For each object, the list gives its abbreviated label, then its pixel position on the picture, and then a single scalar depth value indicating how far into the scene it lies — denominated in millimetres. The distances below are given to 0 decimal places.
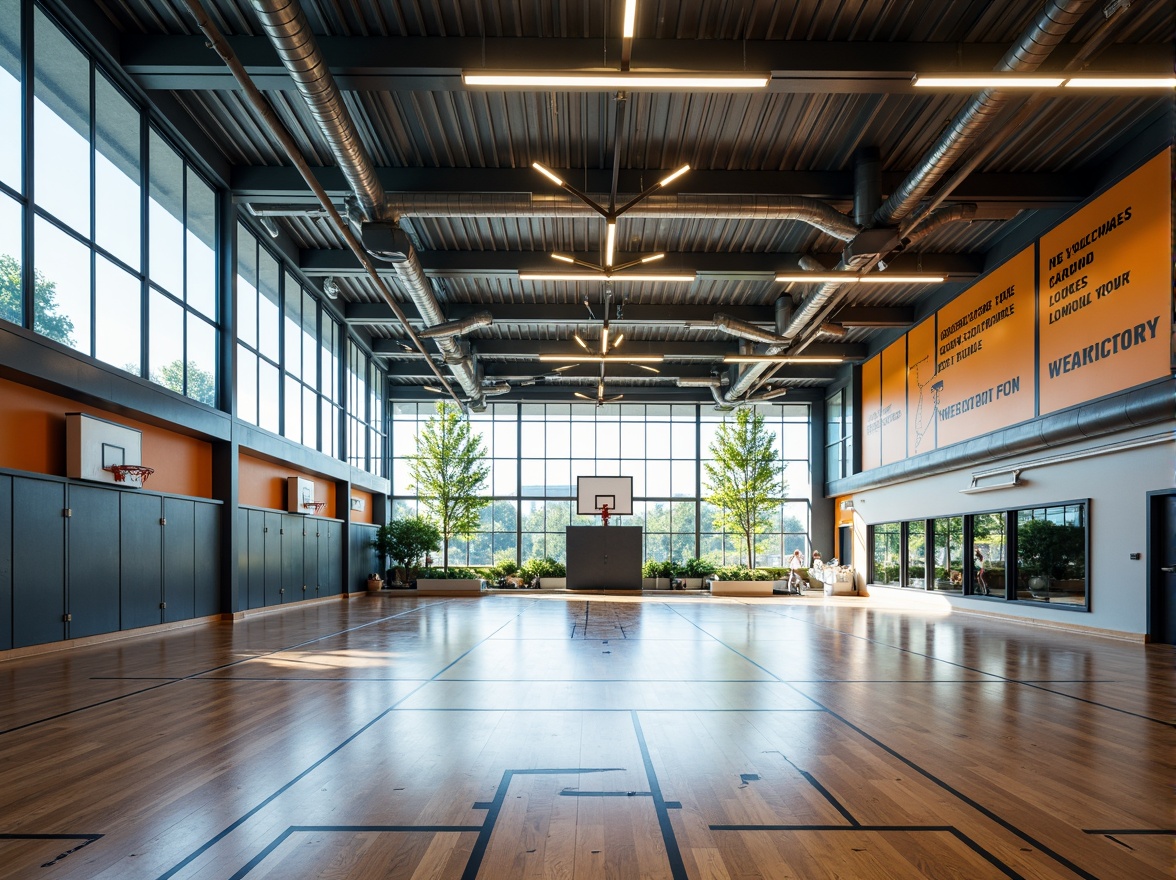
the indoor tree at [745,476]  27641
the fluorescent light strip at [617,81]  7730
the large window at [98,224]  9125
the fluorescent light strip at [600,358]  19097
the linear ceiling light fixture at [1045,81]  7867
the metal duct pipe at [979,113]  7723
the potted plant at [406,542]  26016
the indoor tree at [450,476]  27156
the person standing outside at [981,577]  17322
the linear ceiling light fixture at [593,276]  12955
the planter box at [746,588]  25750
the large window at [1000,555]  14117
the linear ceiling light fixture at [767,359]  20406
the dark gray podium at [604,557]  25797
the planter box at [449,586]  24797
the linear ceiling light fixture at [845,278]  13867
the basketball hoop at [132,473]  11203
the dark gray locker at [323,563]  20828
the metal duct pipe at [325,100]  7849
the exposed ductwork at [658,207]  12398
